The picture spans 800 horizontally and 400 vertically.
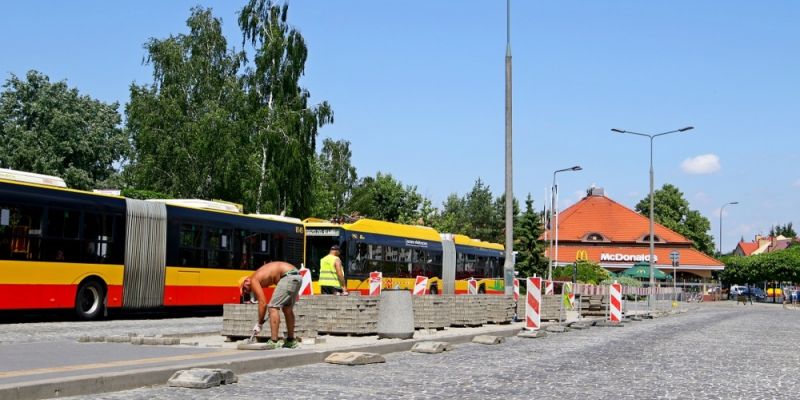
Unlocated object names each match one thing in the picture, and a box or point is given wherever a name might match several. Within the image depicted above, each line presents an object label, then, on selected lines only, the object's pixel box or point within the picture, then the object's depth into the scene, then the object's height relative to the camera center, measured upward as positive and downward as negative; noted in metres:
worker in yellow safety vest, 18.25 +0.36
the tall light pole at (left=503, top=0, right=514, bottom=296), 23.63 +1.63
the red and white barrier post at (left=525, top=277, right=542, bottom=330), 21.62 -0.19
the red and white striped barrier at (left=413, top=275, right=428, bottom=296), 31.83 +0.26
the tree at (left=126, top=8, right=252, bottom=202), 49.72 +9.11
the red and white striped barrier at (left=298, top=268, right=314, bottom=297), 22.66 +0.24
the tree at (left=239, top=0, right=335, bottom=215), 49.25 +9.24
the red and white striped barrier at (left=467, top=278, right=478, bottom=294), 36.08 +0.39
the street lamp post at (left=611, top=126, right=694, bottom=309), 39.50 +0.94
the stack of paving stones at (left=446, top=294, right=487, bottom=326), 21.80 -0.34
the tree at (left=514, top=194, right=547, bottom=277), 80.31 +4.55
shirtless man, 13.38 +0.07
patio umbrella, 53.61 +1.62
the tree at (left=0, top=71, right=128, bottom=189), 58.25 +9.59
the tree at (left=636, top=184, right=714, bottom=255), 111.25 +9.82
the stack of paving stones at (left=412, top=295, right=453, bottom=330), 20.12 -0.34
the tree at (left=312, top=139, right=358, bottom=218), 95.42 +12.52
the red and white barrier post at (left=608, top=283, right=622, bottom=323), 29.52 -0.08
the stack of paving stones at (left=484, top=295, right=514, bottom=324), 23.58 -0.30
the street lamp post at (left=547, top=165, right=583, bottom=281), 67.62 +6.89
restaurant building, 86.19 +5.37
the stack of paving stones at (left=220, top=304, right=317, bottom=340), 15.05 -0.48
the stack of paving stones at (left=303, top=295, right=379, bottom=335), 17.30 -0.37
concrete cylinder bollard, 16.64 -0.41
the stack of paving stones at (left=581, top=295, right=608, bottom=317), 33.72 -0.18
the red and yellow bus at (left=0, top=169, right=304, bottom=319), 19.95 +0.97
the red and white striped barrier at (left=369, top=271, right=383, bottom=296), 29.48 +0.35
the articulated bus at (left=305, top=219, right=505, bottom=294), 32.34 +1.53
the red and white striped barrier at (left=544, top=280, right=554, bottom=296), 27.42 +0.28
